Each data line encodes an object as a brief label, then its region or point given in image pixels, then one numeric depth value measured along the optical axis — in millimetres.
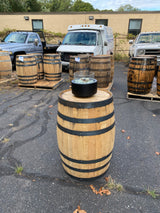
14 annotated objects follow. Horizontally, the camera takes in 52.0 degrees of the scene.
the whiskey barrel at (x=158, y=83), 4966
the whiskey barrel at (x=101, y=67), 5379
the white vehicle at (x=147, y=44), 8172
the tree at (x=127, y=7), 85200
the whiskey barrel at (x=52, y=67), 6598
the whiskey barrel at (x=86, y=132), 1955
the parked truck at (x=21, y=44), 8694
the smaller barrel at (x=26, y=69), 6060
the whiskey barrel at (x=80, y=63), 5844
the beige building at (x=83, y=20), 16625
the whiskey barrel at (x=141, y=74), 4910
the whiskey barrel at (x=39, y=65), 6846
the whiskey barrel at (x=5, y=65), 7316
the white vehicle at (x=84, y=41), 8008
